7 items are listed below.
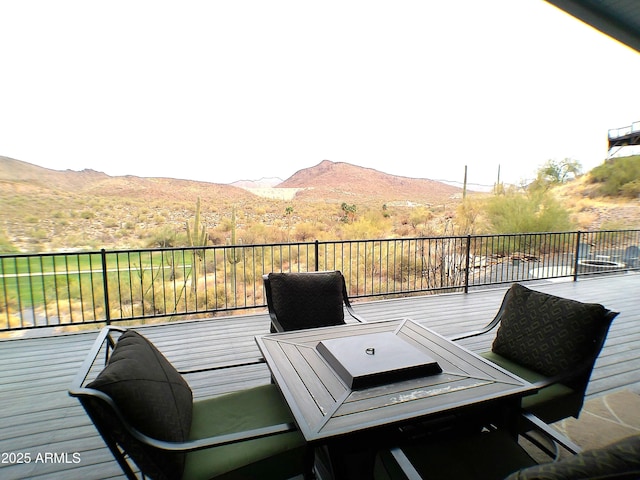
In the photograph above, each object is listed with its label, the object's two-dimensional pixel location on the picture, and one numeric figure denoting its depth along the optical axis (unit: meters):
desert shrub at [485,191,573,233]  10.86
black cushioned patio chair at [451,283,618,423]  1.75
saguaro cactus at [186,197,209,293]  8.35
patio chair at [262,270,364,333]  2.63
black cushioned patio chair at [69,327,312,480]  1.13
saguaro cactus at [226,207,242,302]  8.75
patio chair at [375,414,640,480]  1.27
